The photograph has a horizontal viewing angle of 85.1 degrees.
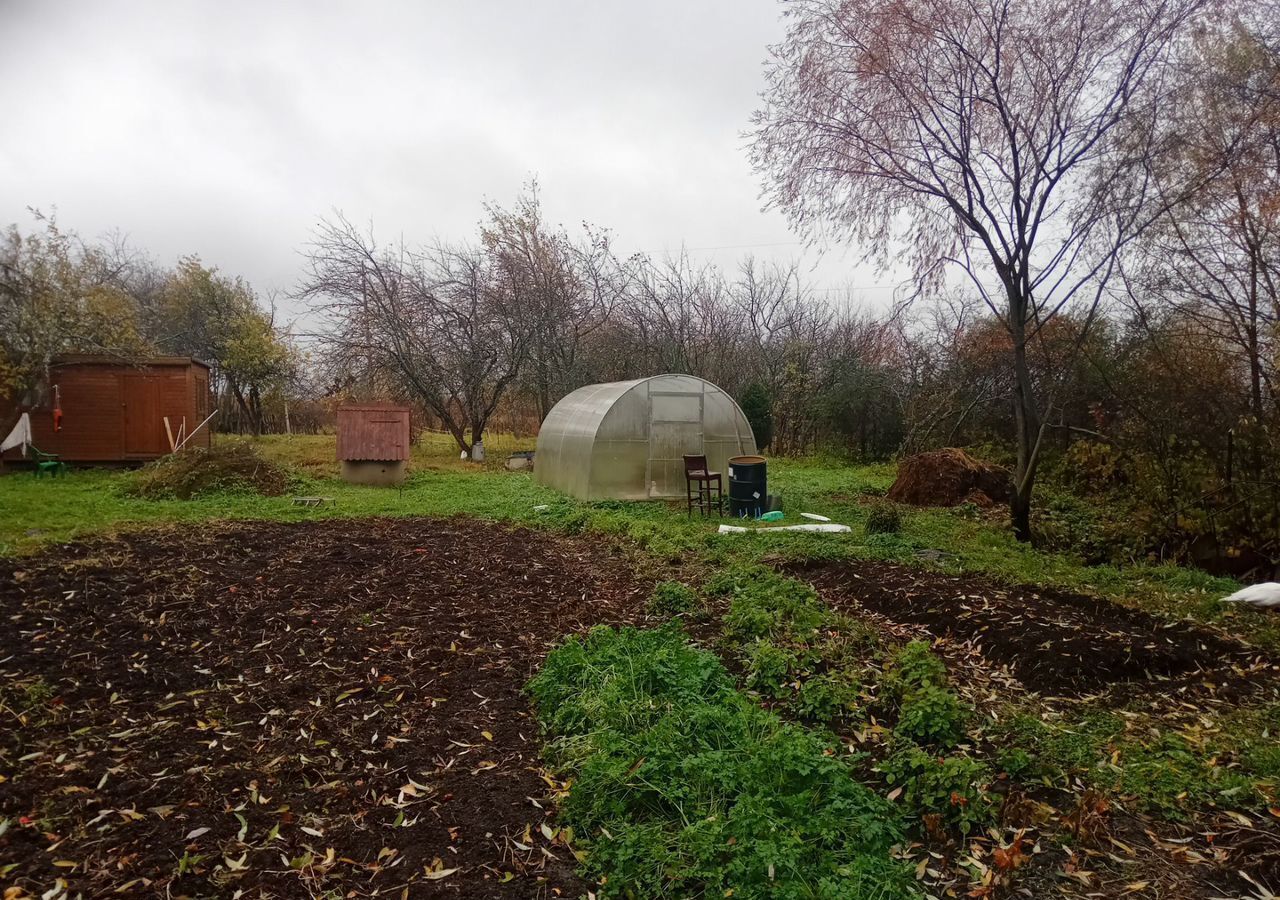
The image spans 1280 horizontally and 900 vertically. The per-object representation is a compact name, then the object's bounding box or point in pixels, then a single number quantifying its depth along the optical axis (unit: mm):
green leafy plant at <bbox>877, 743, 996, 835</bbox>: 2928
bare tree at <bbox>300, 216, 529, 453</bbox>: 18531
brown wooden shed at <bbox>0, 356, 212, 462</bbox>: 13695
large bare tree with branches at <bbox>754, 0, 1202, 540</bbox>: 7578
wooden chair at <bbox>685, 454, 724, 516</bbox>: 10656
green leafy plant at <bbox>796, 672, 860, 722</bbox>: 3908
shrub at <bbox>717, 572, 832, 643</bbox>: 4965
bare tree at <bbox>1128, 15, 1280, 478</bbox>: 7180
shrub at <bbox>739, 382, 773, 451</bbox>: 19484
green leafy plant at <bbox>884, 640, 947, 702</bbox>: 3994
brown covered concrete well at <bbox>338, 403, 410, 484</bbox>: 13922
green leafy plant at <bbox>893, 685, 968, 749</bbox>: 3486
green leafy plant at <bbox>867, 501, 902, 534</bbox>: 8922
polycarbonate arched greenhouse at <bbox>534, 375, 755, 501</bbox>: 12008
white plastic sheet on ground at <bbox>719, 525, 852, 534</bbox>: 8926
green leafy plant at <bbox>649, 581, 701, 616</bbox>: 5723
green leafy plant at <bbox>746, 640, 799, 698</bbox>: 4215
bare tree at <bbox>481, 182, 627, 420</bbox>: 19688
